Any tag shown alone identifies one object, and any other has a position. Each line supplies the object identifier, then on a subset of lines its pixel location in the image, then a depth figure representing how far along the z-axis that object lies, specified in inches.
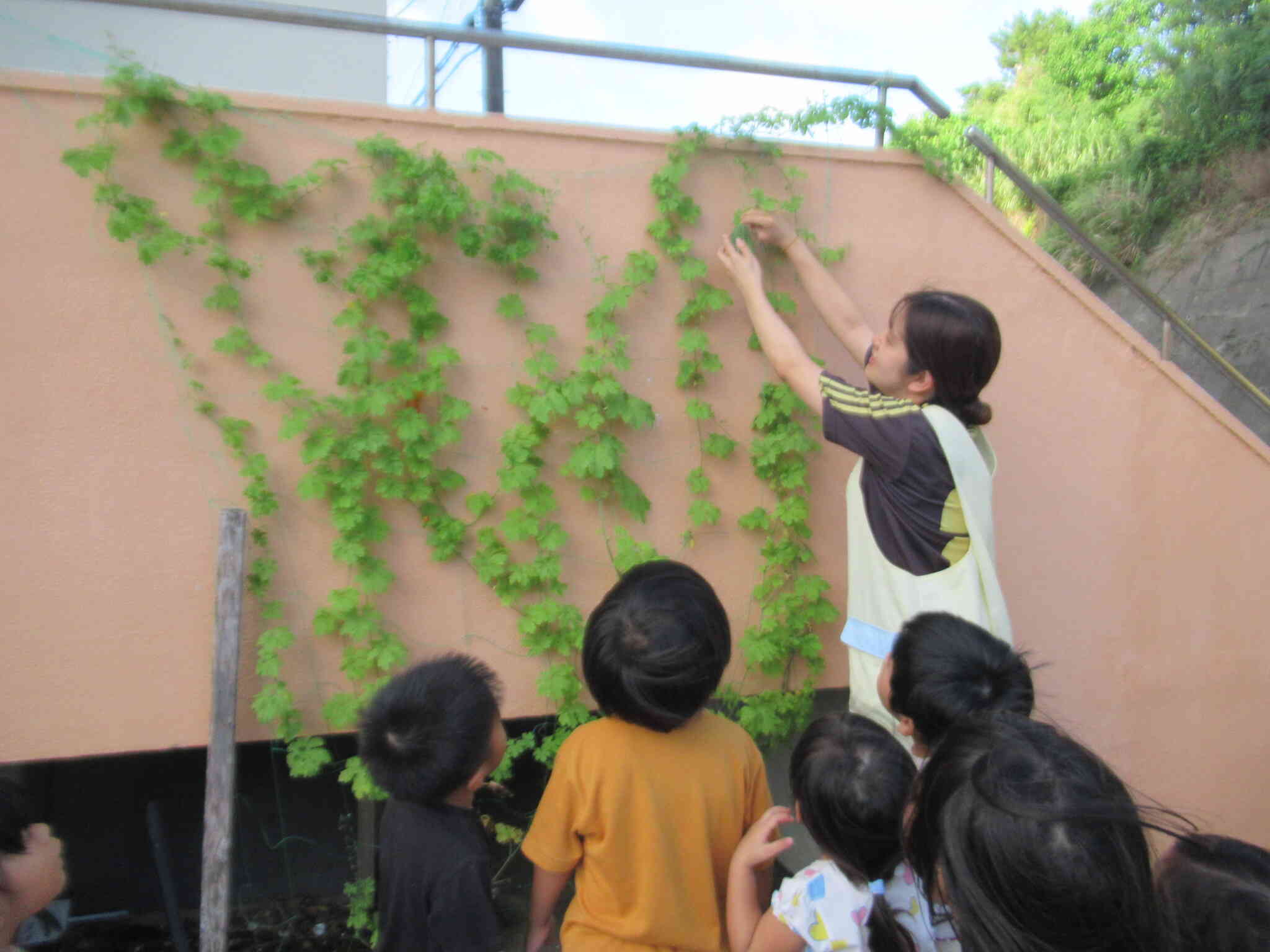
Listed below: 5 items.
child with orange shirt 77.0
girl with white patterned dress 70.4
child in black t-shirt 73.5
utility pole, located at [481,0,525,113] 124.1
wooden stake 103.0
